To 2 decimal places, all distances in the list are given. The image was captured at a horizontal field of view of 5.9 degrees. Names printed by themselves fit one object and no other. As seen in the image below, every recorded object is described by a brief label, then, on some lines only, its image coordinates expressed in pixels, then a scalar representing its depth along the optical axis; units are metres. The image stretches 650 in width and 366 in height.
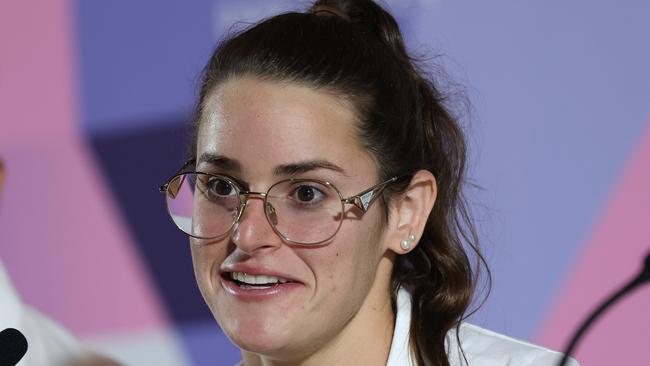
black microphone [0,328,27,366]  3.90
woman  3.99
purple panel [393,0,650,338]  4.30
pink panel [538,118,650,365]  4.30
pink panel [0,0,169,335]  4.41
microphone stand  3.67
